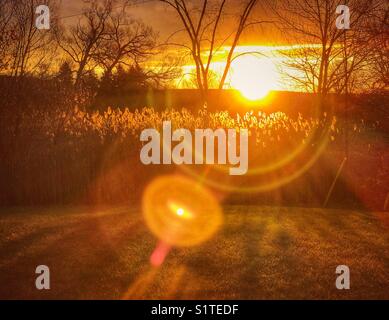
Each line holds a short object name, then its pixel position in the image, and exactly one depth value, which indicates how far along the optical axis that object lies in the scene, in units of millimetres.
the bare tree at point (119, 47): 31750
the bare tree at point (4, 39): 10234
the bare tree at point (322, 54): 12453
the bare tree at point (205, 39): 16638
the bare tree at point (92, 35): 28197
